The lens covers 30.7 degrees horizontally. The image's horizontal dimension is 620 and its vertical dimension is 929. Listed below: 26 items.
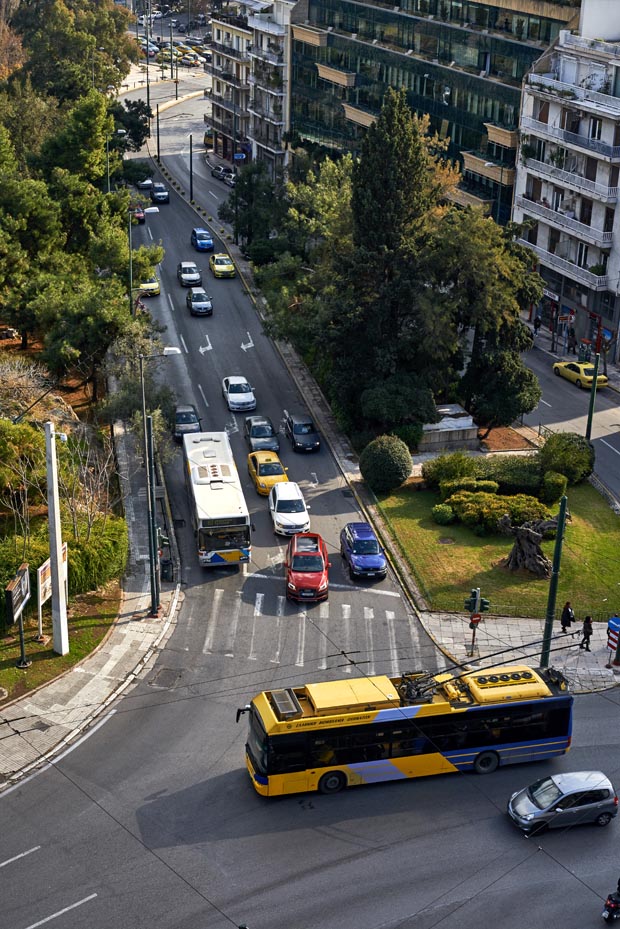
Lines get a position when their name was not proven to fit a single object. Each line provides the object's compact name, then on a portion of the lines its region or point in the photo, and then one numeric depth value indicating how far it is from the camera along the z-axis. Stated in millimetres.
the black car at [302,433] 57750
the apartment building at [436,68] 76812
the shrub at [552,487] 52219
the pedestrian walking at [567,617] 42406
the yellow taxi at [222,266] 83250
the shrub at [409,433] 56469
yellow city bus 32031
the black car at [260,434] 56625
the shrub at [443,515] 50500
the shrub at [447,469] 53281
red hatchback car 44062
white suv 49219
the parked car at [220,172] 112938
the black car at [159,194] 102750
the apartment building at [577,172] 69625
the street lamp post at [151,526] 41844
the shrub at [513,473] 52719
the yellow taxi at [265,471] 52875
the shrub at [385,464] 52781
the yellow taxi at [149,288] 77488
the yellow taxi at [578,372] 67125
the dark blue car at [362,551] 45906
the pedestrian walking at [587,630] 40500
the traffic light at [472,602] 39969
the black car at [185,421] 57812
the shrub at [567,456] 53562
